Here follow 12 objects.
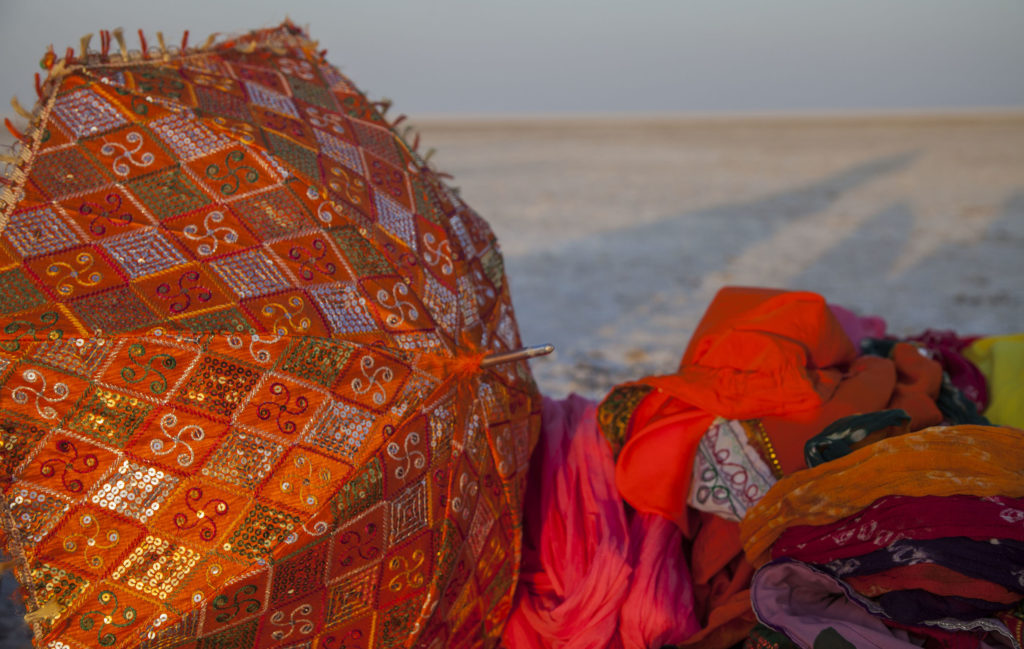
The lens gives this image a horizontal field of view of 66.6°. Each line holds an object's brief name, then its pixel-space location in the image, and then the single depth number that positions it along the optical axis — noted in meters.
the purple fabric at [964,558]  1.83
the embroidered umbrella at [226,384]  1.69
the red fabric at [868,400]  2.46
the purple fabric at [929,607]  1.87
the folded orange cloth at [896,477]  1.94
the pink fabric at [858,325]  3.47
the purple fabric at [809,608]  1.95
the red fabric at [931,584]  1.84
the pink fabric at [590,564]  2.34
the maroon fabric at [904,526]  1.87
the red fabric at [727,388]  2.50
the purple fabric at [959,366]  2.99
